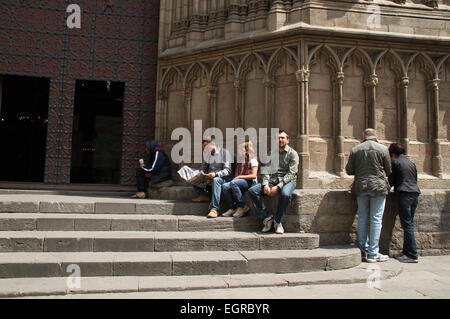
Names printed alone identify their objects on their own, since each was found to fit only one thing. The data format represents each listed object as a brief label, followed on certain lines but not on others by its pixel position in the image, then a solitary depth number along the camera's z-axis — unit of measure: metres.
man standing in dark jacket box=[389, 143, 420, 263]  5.49
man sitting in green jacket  5.38
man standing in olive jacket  5.29
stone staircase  4.17
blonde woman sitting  5.88
